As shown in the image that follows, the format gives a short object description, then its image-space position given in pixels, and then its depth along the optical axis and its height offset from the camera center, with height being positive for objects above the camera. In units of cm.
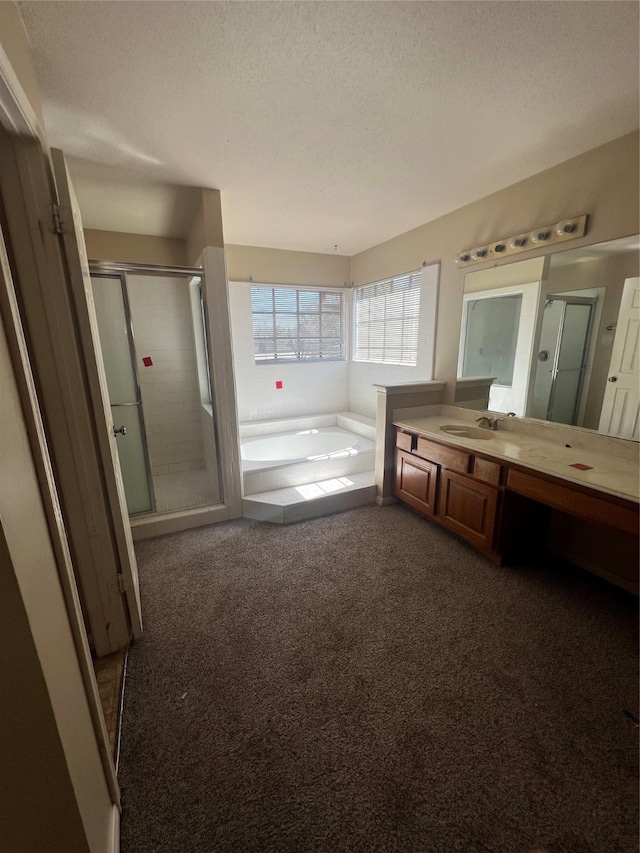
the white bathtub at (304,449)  302 -110
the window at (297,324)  405 +26
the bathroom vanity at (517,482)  167 -79
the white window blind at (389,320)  353 +27
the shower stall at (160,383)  253 -33
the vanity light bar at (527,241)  203 +66
